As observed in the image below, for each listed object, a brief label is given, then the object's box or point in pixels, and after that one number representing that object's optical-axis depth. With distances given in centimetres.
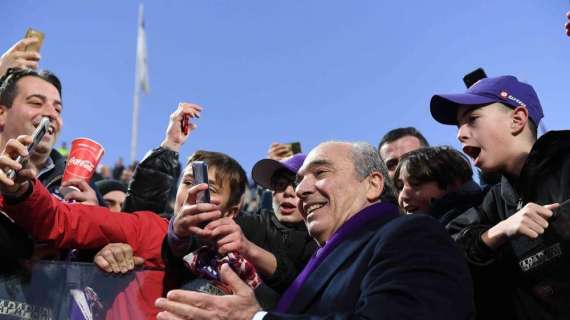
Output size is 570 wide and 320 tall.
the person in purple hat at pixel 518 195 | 270
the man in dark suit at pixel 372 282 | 206
